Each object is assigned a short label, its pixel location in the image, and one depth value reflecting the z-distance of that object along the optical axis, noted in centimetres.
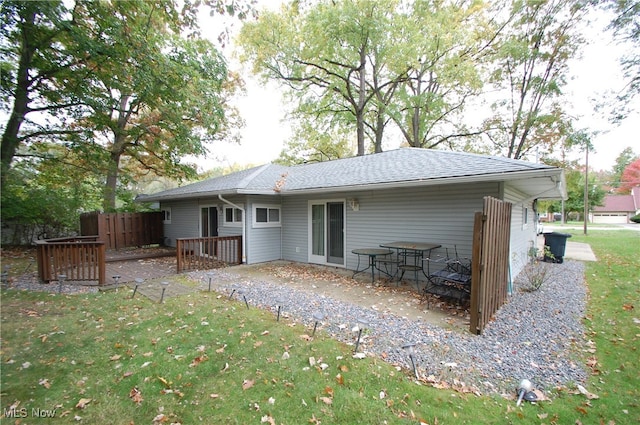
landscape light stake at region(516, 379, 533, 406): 259
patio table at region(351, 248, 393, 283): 659
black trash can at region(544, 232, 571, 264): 926
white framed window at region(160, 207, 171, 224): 1290
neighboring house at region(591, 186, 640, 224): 4041
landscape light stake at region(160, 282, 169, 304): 516
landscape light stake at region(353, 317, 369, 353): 401
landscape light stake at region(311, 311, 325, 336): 421
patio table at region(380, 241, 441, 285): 592
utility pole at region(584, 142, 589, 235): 1330
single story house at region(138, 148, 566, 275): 598
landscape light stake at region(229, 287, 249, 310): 500
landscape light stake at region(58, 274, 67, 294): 546
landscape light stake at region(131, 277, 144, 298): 552
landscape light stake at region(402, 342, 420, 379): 289
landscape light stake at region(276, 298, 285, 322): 494
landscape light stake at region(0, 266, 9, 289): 589
